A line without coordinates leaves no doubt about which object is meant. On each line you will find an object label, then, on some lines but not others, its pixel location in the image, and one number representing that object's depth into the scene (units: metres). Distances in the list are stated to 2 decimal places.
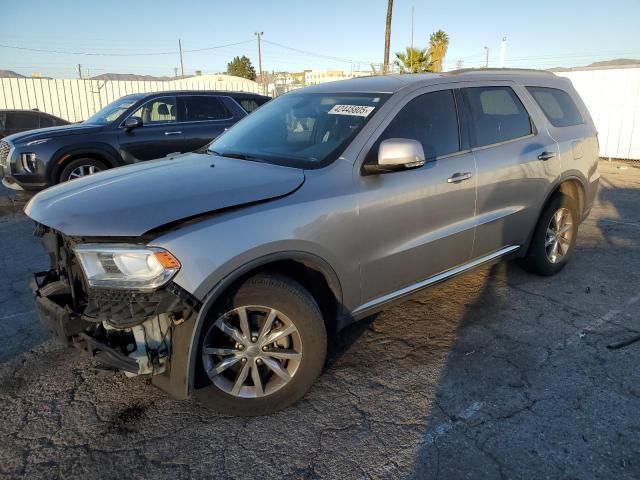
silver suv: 2.38
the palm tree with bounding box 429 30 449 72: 33.24
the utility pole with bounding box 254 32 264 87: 51.78
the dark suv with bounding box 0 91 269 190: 7.60
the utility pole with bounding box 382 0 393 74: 20.62
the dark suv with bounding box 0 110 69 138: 12.28
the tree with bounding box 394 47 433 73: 28.13
